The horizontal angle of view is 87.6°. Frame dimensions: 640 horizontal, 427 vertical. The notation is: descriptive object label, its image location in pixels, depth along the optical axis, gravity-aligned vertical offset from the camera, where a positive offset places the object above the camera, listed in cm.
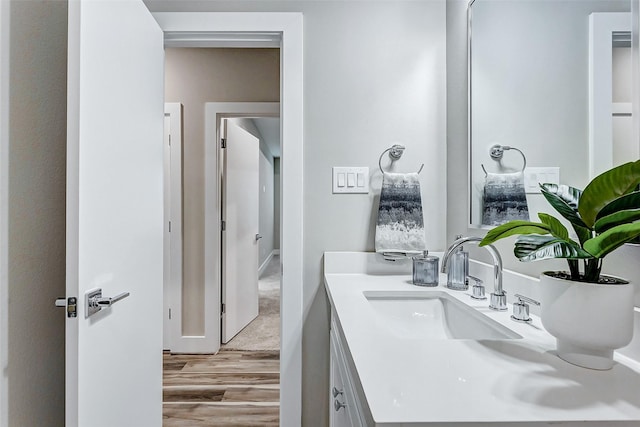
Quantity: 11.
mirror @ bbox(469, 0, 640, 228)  70 +31
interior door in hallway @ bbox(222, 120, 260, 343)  273 -15
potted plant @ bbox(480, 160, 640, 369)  53 -10
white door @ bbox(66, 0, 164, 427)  89 +1
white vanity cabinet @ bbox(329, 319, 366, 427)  69 -46
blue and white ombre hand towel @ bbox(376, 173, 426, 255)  140 -1
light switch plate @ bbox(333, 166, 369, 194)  147 +16
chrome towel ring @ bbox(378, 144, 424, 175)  145 +28
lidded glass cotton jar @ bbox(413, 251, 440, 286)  124 -21
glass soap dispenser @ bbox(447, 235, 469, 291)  119 -20
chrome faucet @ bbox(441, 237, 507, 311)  92 -20
